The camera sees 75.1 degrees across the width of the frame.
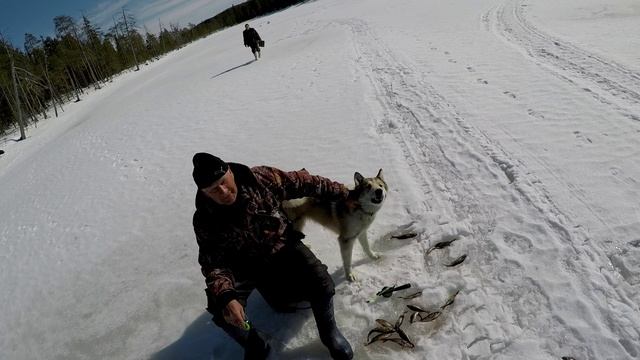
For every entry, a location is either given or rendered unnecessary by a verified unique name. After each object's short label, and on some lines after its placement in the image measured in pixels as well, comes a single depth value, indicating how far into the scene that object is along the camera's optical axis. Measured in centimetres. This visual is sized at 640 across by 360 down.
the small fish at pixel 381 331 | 370
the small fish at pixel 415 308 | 381
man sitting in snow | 332
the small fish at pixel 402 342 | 352
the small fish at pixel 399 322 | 370
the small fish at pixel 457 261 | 426
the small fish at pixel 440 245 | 455
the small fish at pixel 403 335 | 355
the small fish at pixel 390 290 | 411
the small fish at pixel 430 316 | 371
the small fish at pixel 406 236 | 489
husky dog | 411
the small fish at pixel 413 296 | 401
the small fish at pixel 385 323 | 374
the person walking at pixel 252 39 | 2009
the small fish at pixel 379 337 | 367
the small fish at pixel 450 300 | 379
